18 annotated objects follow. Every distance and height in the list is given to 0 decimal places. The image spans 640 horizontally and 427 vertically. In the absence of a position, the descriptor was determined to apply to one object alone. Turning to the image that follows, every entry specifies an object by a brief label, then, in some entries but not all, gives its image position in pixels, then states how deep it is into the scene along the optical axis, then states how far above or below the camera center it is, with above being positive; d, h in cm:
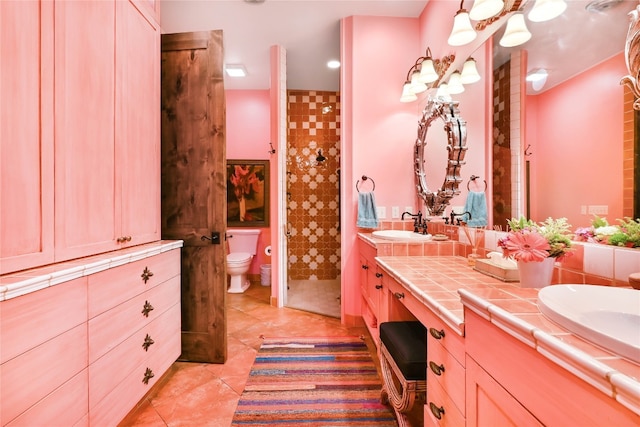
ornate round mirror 198 +46
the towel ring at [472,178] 189 +23
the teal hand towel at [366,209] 270 +3
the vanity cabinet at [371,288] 200 -60
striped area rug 159 -114
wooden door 207 +45
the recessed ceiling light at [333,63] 358 +190
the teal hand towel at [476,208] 179 +2
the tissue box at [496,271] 122 -27
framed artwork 440 +29
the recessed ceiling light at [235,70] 369 +189
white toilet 382 -59
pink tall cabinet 100 -1
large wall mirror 97 +37
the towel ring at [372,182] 279 +30
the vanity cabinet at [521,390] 48 -37
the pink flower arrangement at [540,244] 101 -12
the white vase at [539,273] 106 -23
